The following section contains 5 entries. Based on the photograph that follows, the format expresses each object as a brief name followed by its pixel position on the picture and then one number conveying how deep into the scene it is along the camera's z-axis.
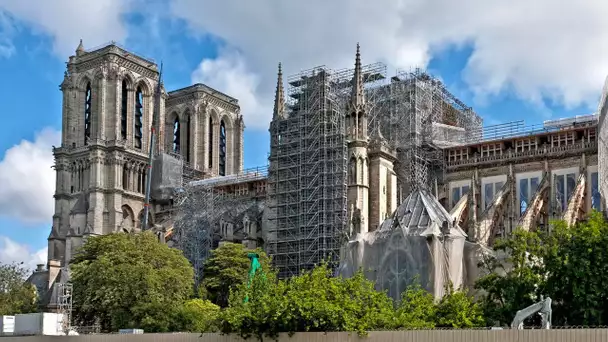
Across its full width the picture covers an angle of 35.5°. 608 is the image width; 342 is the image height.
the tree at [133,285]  50.22
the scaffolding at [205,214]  73.19
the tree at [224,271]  64.25
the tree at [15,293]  63.59
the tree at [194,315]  45.05
